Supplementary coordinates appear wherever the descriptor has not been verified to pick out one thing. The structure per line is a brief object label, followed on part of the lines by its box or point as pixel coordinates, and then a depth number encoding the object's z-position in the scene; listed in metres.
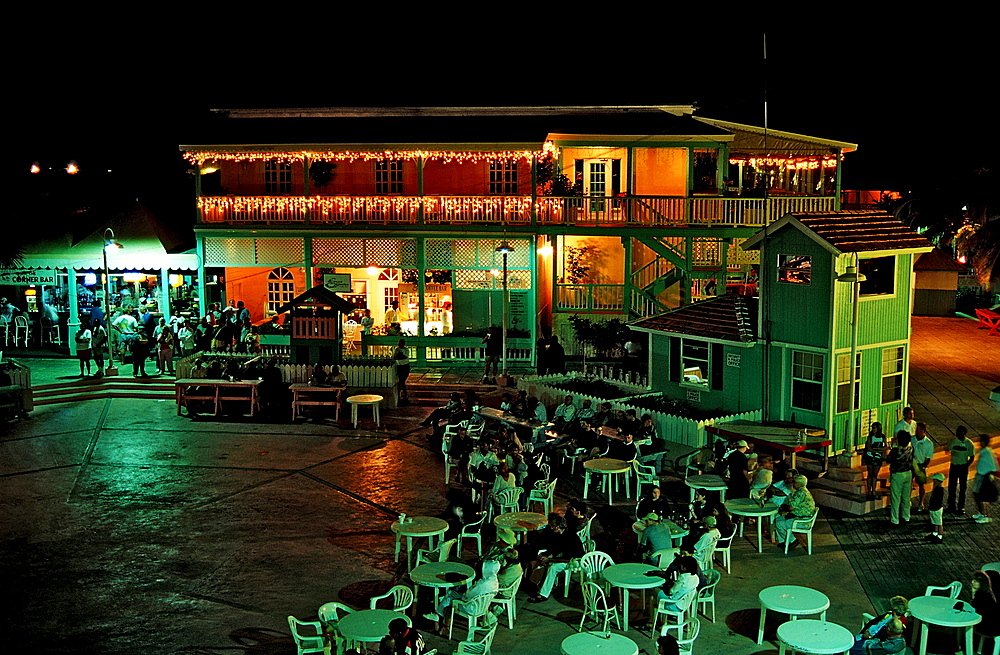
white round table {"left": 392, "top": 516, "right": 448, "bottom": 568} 13.30
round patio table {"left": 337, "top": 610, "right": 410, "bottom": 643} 10.01
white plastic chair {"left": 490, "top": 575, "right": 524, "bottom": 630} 11.37
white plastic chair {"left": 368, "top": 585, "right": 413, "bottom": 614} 11.14
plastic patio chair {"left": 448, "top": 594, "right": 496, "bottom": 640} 10.88
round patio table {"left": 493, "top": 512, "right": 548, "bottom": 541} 13.45
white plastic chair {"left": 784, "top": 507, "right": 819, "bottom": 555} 14.07
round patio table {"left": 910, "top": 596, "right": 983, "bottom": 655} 10.50
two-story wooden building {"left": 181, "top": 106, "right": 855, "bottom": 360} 28.11
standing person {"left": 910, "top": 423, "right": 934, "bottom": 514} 15.97
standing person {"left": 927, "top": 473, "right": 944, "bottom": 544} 14.69
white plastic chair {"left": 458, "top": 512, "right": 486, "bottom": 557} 13.65
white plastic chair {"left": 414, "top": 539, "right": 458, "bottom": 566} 12.41
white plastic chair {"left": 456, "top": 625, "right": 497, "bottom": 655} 10.20
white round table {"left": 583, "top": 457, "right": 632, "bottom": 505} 16.25
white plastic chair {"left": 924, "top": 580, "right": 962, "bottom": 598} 11.17
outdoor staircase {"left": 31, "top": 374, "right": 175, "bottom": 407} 24.98
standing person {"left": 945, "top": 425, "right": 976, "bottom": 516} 15.71
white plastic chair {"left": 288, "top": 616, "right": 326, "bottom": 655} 10.23
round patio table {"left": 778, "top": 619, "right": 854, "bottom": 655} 9.87
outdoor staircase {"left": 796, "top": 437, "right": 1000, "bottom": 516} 16.09
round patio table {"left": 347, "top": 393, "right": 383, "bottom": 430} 21.86
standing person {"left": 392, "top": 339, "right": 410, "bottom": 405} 24.05
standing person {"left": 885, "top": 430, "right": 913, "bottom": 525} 15.25
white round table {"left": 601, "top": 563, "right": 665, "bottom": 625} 11.45
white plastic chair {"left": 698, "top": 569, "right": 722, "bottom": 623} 11.51
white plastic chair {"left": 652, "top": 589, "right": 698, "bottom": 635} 10.84
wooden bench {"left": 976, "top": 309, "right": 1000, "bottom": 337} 33.41
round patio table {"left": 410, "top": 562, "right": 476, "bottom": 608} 11.62
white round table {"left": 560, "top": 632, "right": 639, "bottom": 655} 9.80
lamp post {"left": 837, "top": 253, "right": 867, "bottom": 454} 18.02
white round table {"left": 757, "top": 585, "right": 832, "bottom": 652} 10.82
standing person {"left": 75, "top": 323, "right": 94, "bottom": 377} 26.20
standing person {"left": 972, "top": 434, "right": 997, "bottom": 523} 15.02
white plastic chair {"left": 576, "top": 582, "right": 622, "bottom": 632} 11.45
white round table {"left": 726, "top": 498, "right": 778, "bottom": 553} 14.24
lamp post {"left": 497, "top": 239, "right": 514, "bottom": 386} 25.02
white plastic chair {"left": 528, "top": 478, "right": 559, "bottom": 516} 15.21
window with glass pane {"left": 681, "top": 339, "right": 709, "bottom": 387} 20.61
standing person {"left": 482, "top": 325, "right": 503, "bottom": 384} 25.70
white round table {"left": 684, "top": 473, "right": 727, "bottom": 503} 15.34
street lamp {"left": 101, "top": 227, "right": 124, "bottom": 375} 26.20
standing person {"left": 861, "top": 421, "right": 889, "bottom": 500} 16.05
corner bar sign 31.42
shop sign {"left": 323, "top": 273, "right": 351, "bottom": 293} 27.34
